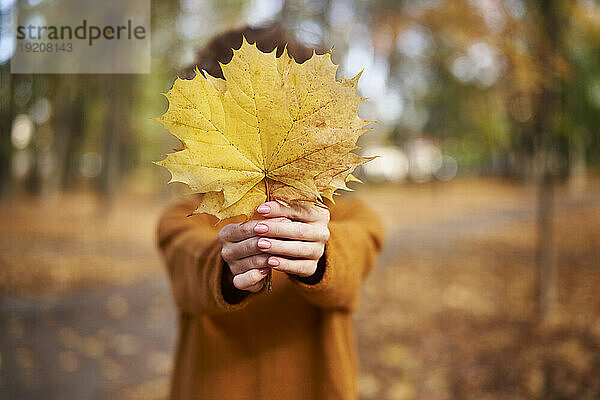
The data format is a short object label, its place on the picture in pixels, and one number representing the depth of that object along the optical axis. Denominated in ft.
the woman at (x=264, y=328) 3.39
